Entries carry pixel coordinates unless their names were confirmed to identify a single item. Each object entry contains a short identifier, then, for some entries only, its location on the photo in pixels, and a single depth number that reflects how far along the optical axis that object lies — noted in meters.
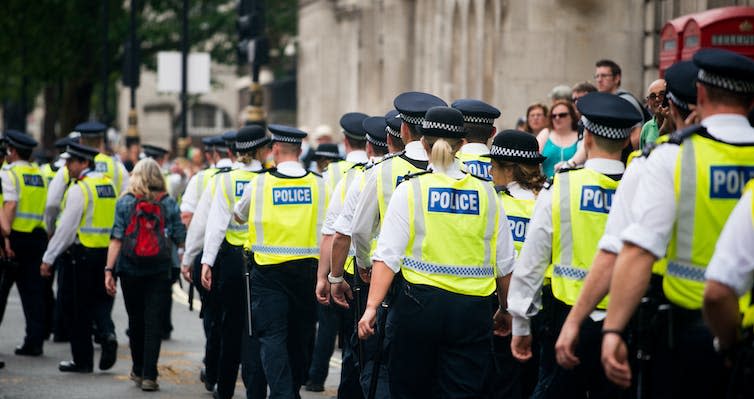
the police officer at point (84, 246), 23.52
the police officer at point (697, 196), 10.09
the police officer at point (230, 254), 19.84
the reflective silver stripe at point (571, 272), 13.12
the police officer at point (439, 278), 13.67
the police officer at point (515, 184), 15.71
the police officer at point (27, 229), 25.81
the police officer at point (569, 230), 12.97
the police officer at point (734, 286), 9.22
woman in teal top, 23.38
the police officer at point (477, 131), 17.69
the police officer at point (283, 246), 18.27
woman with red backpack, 21.61
